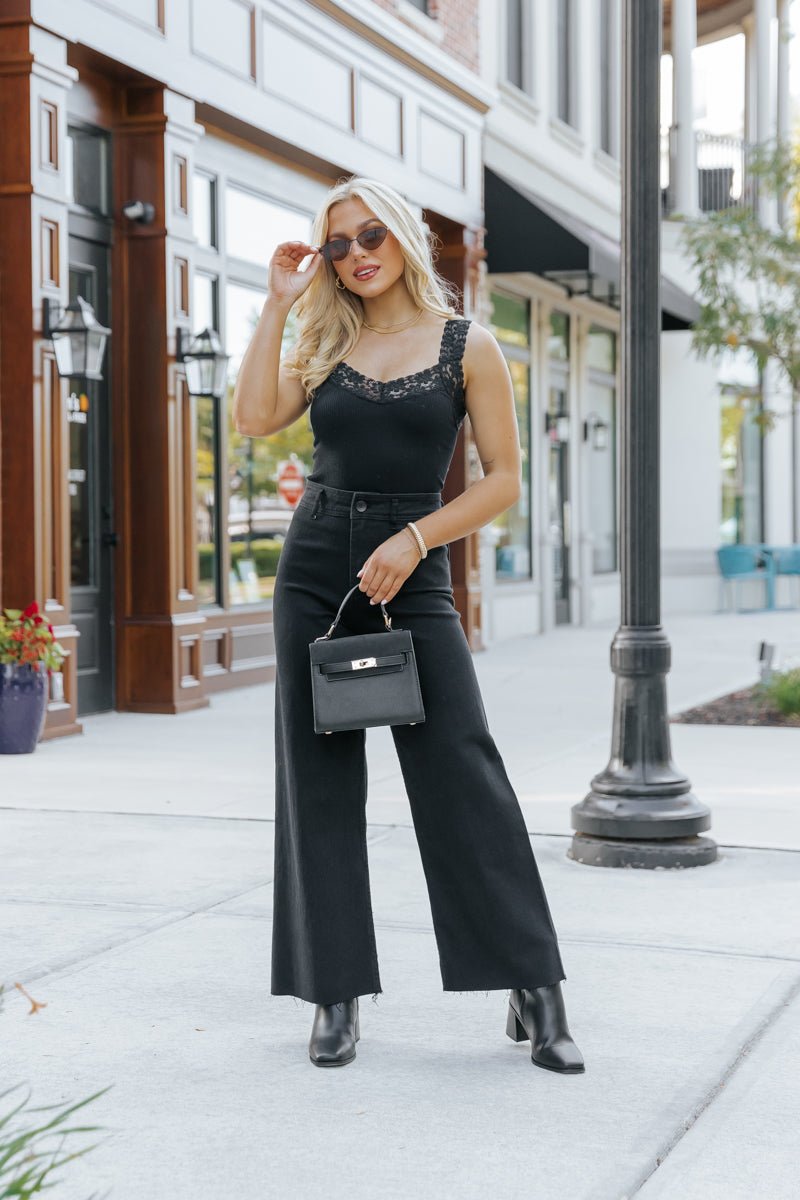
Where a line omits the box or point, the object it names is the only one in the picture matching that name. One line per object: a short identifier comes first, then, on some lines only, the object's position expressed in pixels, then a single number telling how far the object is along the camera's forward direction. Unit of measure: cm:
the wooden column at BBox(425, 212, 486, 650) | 1501
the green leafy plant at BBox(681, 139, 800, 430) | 1174
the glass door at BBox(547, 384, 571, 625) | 1900
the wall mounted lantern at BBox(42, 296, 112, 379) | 902
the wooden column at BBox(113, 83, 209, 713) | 1034
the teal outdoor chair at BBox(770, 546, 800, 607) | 2397
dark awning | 1516
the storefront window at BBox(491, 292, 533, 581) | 1727
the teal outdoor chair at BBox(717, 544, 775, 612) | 2272
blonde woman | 363
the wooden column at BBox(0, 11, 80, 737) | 892
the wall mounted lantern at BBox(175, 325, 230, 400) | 1051
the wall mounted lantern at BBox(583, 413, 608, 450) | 2009
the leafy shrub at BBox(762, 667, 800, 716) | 1009
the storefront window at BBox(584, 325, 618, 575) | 2048
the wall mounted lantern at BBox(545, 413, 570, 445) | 1867
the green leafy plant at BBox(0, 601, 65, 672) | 855
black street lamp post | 583
